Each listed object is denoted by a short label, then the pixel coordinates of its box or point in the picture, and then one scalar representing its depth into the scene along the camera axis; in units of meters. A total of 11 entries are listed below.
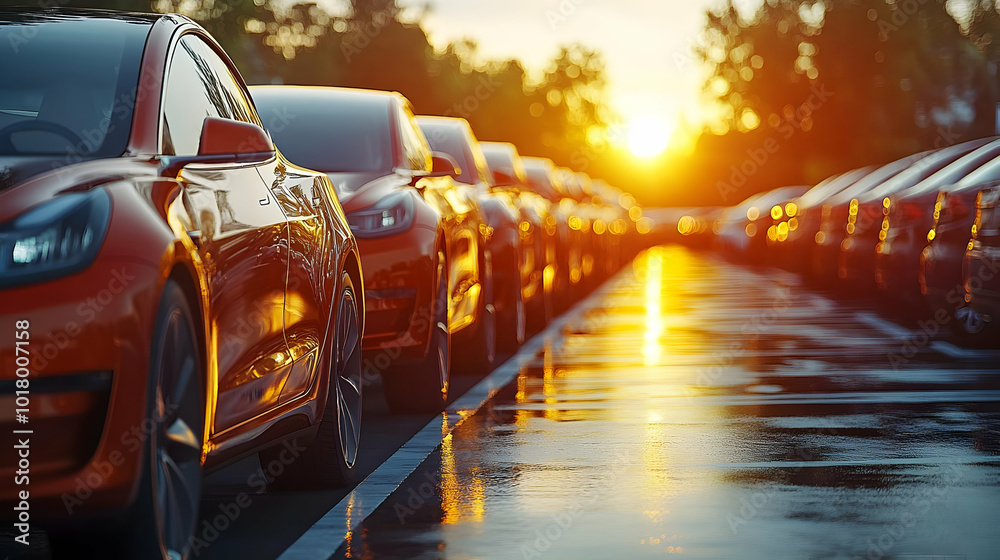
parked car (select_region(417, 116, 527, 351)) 12.15
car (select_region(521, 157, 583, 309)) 17.36
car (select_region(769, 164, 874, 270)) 23.95
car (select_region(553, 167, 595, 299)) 19.72
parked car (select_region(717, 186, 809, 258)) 33.00
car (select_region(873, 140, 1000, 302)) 14.24
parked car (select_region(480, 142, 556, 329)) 13.52
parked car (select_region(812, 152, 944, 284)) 19.59
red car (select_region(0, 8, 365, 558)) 3.63
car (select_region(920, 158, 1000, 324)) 11.68
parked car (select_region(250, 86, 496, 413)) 8.25
